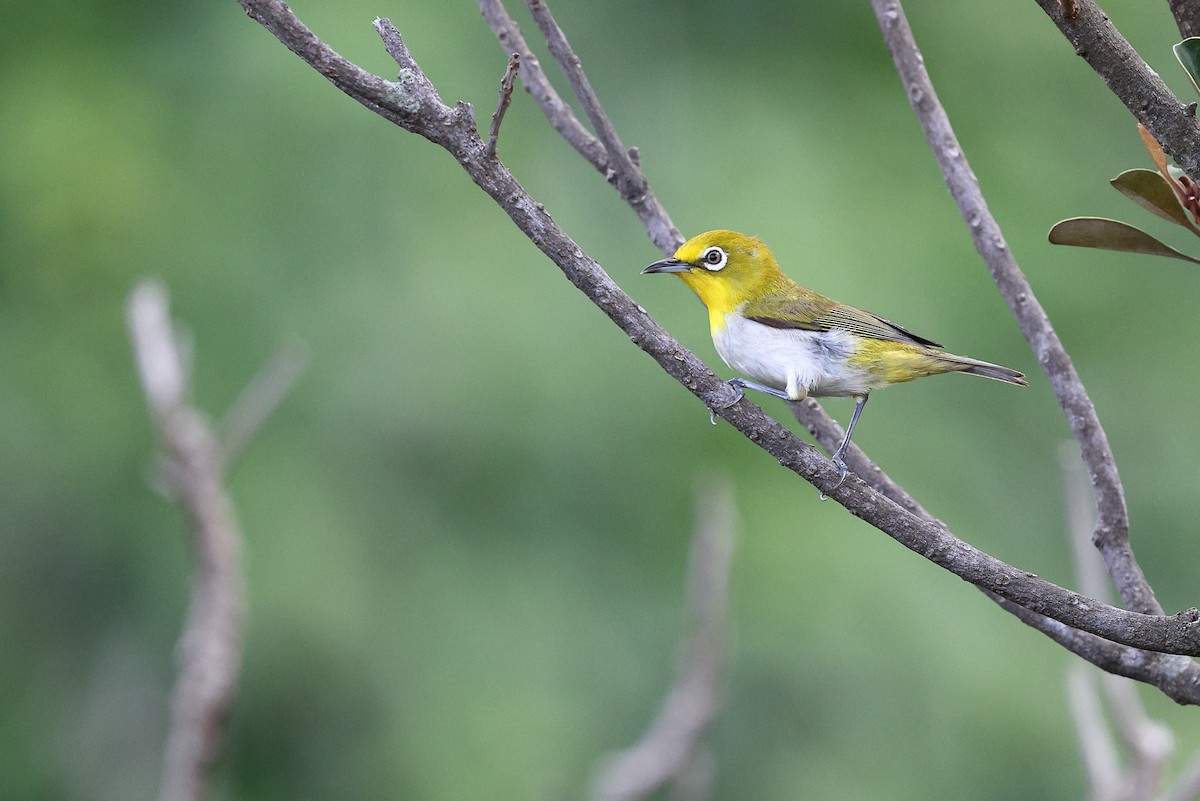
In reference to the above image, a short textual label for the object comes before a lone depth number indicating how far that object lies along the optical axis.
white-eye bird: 4.81
